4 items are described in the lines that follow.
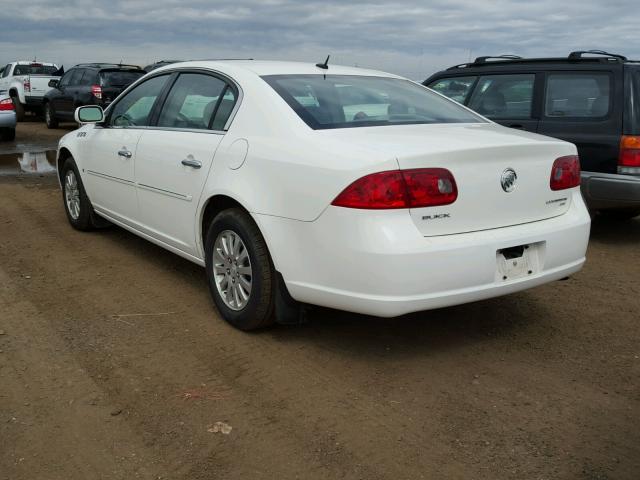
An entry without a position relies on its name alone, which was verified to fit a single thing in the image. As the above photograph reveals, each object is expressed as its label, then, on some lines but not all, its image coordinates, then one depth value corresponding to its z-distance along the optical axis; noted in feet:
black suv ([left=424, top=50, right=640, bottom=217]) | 19.95
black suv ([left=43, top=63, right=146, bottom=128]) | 55.11
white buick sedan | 10.85
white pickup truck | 68.49
